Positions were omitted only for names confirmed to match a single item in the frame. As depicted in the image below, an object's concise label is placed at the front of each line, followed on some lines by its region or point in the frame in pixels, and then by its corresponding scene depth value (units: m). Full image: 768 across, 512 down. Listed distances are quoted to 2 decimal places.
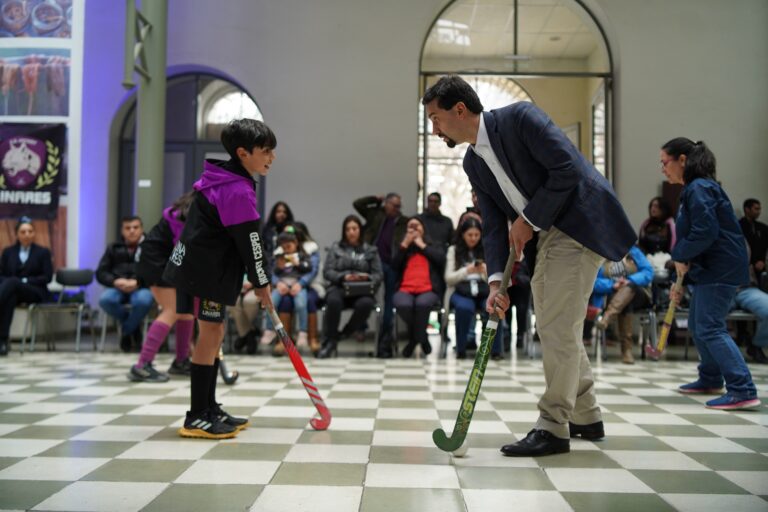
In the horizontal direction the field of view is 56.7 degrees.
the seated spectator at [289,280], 6.31
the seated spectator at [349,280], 6.34
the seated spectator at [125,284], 6.43
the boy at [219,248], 2.73
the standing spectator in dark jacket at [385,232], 6.55
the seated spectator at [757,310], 5.68
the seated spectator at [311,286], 6.50
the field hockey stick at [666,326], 3.96
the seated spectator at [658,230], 6.88
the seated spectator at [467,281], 6.21
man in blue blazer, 2.37
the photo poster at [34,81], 7.85
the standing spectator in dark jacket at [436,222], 7.18
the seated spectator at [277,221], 6.89
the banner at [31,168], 7.81
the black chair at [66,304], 6.56
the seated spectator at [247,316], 6.35
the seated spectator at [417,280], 6.25
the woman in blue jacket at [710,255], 3.64
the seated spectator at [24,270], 6.47
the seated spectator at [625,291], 6.07
